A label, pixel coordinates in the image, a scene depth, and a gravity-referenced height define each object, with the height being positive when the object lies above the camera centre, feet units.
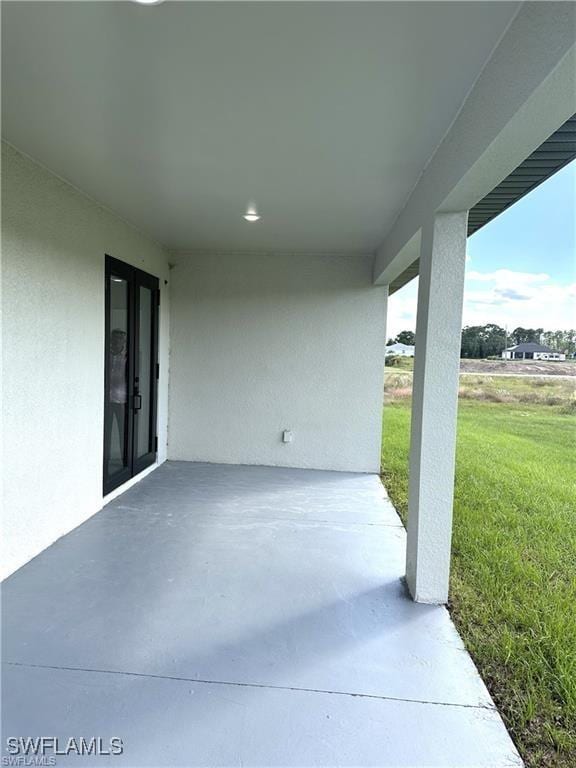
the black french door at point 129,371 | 13.56 -0.79
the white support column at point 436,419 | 8.36 -1.18
